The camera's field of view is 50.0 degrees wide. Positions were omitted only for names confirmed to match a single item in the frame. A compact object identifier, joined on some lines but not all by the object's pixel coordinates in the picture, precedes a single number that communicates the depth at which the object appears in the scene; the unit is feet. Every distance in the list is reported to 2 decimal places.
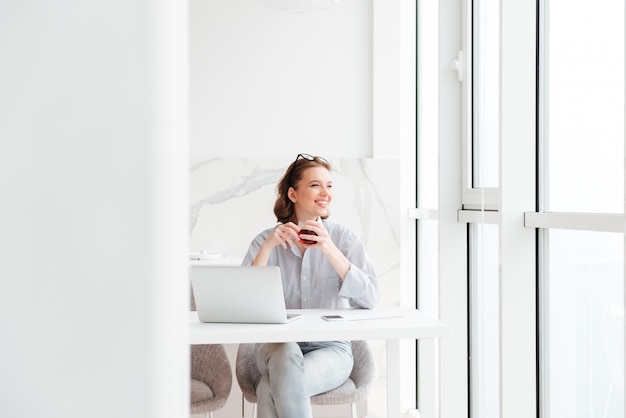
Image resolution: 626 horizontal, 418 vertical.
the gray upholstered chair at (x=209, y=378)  9.04
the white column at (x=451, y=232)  10.23
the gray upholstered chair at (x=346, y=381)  8.84
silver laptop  7.40
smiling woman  8.29
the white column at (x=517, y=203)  7.59
